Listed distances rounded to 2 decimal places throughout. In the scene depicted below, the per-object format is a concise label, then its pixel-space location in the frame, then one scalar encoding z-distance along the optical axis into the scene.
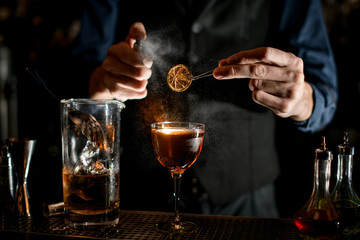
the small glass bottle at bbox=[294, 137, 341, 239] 0.91
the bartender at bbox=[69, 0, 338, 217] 1.24
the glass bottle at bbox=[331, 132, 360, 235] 0.98
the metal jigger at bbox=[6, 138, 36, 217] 1.15
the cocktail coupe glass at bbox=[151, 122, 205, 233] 1.02
